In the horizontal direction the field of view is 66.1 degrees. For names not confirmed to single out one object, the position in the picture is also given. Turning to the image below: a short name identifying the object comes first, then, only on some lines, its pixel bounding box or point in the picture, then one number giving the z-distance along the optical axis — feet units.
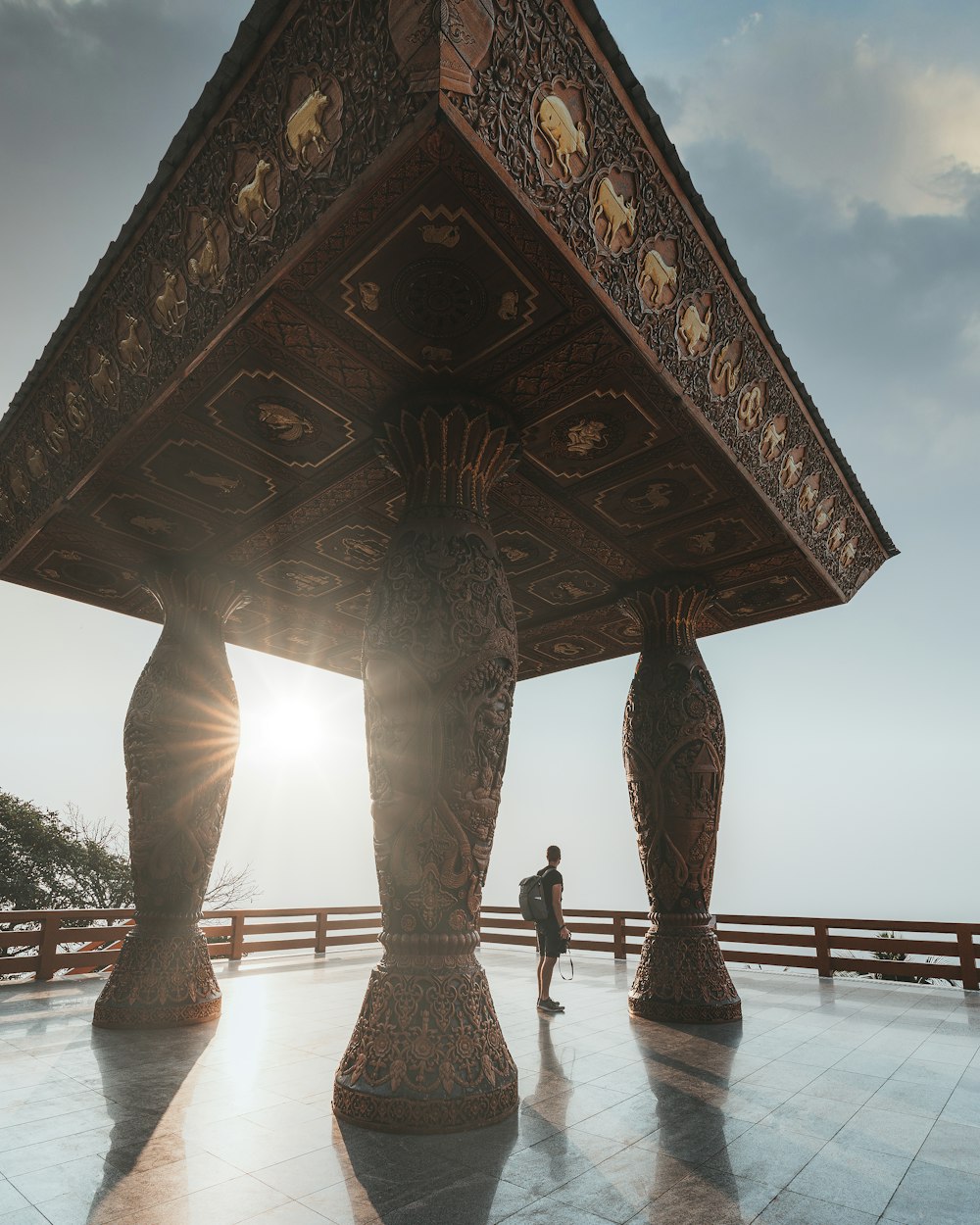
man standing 20.02
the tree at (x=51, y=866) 42.39
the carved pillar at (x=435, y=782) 11.11
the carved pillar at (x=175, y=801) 17.71
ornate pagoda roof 9.21
